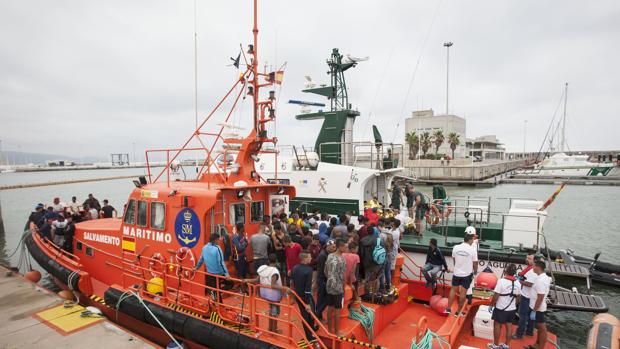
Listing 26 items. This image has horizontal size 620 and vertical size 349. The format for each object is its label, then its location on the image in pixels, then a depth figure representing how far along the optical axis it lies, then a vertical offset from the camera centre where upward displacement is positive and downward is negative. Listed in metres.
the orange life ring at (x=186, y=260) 6.22 -1.77
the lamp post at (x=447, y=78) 46.62 +13.93
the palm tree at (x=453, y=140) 60.00 +4.53
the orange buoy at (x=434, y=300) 6.93 -2.79
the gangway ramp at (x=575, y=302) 6.89 -2.88
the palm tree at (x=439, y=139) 58.28 +4.60
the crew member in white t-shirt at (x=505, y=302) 5.20 -2.17
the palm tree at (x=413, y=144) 57.37 +3.63
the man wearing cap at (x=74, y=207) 11.84 -1.55
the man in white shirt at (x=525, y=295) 5.52 -2.15
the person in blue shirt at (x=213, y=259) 5.55 -1.55
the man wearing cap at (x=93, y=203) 11.85 -1.35
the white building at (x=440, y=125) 69.56 +8.66
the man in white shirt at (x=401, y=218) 8.98 -1.45
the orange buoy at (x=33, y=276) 9.45 -3.13
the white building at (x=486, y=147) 91.38 +5.87
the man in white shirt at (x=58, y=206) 11.96 -1.52
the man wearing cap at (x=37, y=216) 11.07 -1.70
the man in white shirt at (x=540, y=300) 5.37 -2.18
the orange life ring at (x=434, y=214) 10.19 -1.53
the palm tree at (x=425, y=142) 59.38 +4.13
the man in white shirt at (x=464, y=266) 5.90 -1.79
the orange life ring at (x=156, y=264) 6.55 -1.94
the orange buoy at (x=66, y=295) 7.94 -3.09
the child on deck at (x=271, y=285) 4.98 -1.77
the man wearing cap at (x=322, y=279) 4.92 -1.68
